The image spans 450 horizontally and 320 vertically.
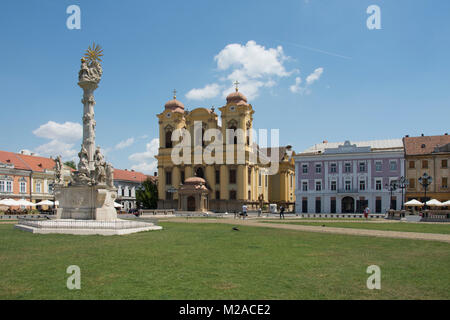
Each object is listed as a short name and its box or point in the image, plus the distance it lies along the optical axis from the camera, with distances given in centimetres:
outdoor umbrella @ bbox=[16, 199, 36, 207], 4875
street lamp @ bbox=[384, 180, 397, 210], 5873
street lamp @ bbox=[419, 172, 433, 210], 3992
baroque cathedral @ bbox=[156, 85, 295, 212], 6825
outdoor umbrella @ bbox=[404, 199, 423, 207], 4644
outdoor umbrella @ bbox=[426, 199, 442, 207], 4594
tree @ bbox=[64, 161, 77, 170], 10050
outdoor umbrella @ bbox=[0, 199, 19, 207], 4744
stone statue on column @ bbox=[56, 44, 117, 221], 2464
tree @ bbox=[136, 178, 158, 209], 7631
